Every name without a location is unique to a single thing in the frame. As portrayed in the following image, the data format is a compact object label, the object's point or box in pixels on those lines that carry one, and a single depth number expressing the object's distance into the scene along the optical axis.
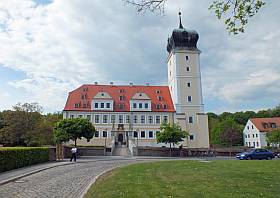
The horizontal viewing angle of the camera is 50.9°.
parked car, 35.05
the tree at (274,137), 54.21
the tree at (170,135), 47.41
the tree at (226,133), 82.19
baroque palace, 60.97
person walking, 30.12
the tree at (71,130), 41.56
